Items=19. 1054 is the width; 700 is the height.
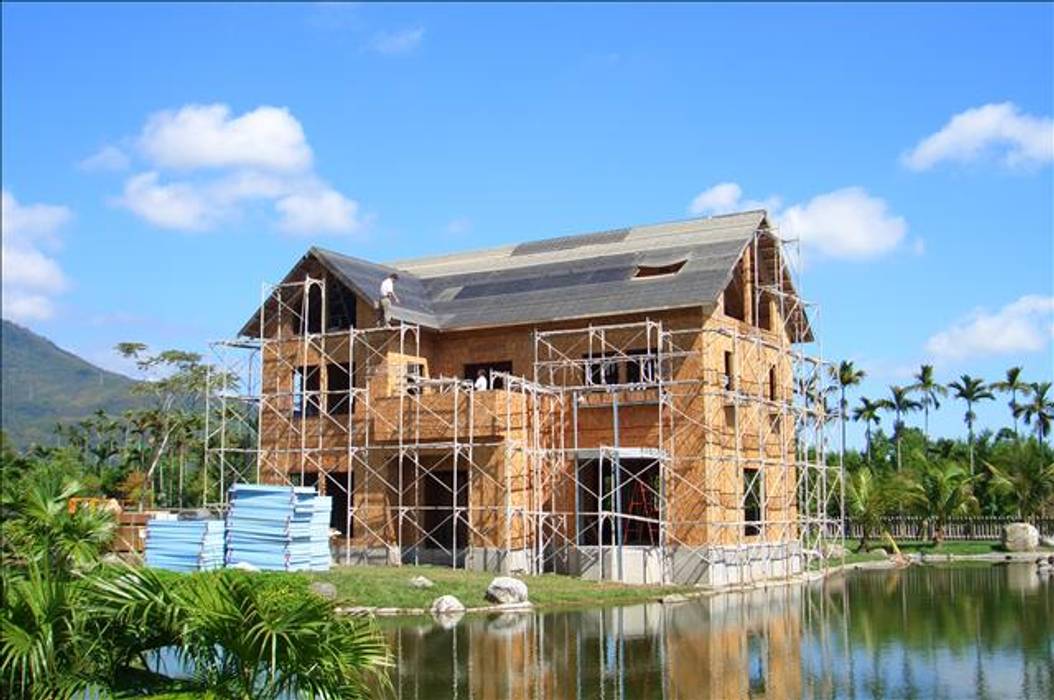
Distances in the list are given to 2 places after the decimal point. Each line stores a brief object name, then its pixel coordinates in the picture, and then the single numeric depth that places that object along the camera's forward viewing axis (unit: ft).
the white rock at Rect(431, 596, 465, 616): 71.51
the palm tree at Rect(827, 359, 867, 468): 208.33
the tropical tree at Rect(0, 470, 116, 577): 41.01
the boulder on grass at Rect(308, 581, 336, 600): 68.69
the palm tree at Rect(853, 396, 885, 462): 215.10
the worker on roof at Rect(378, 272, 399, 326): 106.32
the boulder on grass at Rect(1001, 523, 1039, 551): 141.38
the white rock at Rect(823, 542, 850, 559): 122.87
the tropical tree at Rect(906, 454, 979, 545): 148.97
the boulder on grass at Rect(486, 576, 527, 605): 75.82
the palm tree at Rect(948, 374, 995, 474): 205.87
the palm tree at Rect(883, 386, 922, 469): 216.13
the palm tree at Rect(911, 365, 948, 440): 211.41
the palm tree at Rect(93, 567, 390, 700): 28.17
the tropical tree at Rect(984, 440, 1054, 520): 151.53
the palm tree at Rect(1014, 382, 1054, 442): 192.34
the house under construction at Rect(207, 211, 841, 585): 96.99
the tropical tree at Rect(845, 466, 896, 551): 144.87
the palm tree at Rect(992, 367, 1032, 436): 196.75
